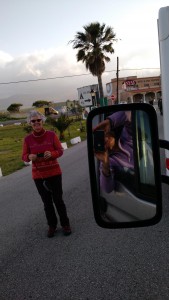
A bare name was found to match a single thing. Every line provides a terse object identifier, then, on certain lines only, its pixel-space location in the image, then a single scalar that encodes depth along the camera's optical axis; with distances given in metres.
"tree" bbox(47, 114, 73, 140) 16.20
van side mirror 1.08
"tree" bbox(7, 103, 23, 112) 81.87
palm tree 27.45
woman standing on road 3.50
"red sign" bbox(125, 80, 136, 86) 51.83
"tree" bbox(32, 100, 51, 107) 90.29
